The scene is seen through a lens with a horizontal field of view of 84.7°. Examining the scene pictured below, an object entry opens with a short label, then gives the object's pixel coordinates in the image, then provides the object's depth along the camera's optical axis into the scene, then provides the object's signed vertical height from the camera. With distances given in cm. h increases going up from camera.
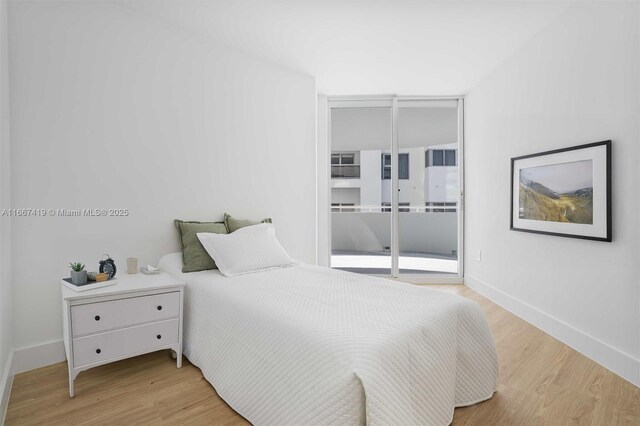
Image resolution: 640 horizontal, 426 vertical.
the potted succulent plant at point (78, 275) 207 -38
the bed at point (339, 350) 131 -63
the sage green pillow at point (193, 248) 264 -30
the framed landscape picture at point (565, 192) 237 +13
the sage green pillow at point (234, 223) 307 -12
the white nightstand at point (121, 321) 193 -66
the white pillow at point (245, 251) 255 -32
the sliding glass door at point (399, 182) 479 +37
